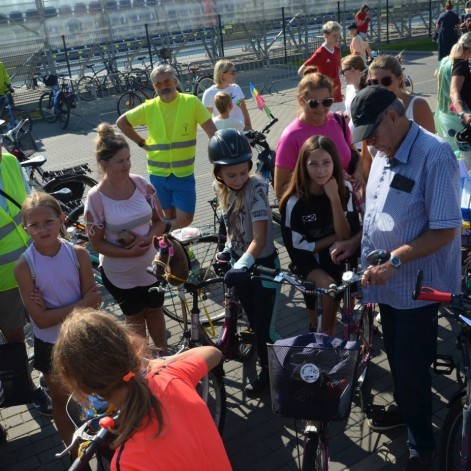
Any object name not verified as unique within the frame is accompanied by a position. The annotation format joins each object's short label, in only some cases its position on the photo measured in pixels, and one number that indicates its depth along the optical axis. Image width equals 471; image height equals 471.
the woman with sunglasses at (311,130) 4.44
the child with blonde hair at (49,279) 3.35
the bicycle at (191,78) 15.60
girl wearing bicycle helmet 3.63
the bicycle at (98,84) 17.48
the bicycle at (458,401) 2.50
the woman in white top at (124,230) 4.00
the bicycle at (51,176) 7.41
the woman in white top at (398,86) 4.54
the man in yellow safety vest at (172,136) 5.68
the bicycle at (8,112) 13.12
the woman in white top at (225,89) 7.30
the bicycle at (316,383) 2.67
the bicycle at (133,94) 15.66
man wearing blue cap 2.76
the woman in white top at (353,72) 6.65
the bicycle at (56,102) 14.88
